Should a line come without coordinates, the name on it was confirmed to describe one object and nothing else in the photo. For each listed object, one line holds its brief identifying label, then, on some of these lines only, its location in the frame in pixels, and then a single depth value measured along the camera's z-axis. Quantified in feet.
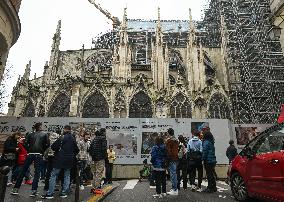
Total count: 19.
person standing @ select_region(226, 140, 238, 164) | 35.88
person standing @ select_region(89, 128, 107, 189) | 22.74
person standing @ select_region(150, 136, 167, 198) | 22.18
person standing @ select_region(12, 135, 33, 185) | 28.84
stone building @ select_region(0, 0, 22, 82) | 24.14
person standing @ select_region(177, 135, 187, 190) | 27.37
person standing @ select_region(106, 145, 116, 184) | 34.30
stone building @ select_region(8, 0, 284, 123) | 78.43
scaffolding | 77.20
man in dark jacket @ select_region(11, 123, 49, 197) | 21.81
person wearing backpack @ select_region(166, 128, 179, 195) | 22.97
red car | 15.28
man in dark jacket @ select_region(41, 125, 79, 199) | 20.66
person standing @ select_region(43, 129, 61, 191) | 23.50
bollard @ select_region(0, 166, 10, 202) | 11.02
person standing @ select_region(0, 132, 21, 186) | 25.88
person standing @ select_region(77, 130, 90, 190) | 25.49
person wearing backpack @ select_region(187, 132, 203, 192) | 25.27
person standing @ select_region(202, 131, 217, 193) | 23.82
